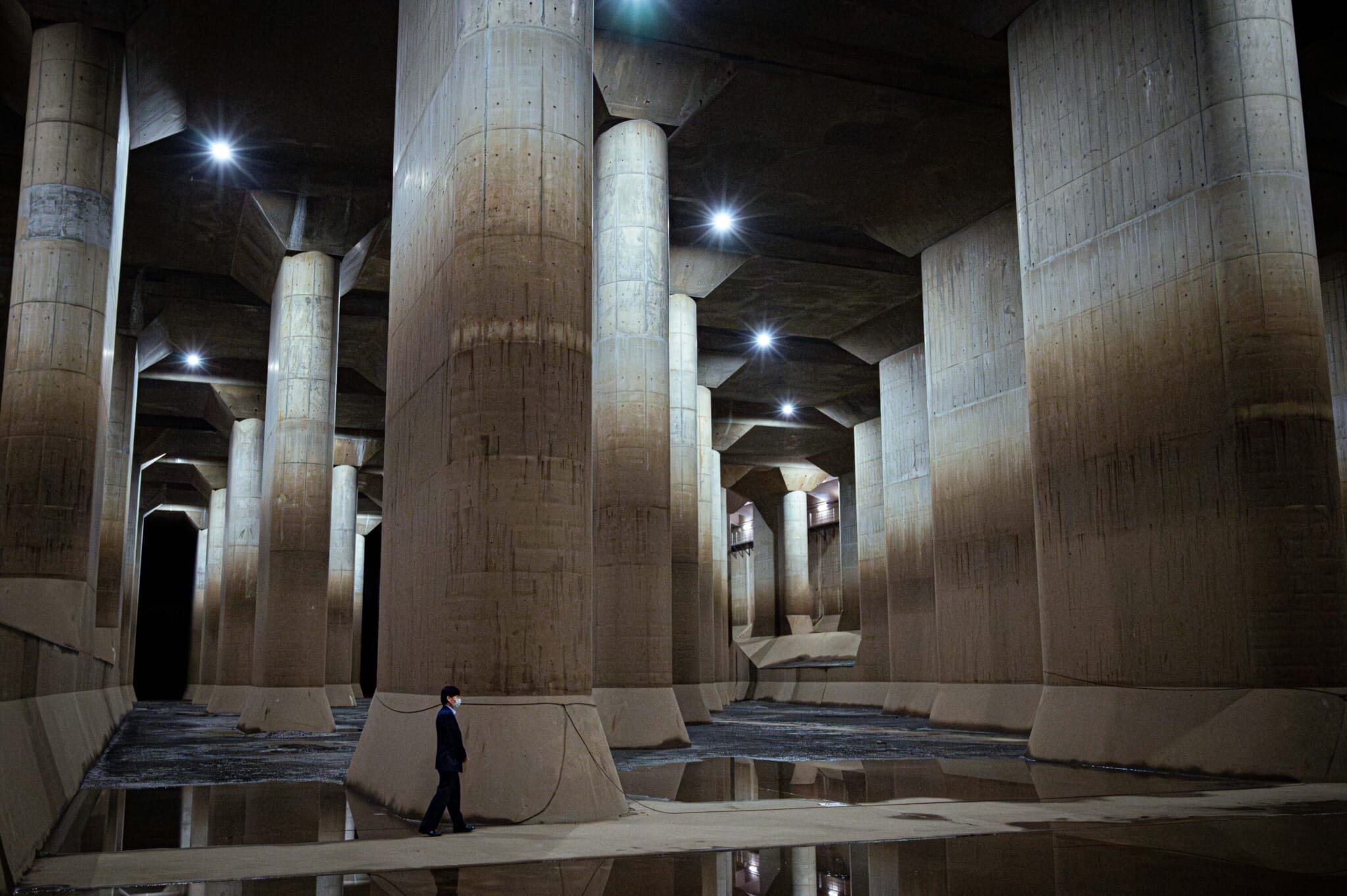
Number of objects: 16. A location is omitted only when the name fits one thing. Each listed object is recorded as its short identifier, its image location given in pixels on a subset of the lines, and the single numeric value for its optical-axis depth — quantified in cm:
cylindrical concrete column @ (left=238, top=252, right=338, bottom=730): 2558
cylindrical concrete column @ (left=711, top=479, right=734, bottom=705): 4600
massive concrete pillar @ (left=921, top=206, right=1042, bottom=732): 2372
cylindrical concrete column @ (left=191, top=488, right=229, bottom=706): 4725
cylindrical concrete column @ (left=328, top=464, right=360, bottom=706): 4375
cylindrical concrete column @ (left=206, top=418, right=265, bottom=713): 3519
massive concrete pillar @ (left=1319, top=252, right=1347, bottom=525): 2384
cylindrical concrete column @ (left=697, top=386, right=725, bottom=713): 3447
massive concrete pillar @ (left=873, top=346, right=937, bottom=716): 3195
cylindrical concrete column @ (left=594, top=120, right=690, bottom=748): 2072
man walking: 870
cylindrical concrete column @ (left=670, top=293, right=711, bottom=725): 2664
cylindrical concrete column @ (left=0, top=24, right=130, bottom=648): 1752
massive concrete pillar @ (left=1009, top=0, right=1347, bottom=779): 1330
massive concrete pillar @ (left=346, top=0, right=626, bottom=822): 988
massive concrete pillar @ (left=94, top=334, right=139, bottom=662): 3269
